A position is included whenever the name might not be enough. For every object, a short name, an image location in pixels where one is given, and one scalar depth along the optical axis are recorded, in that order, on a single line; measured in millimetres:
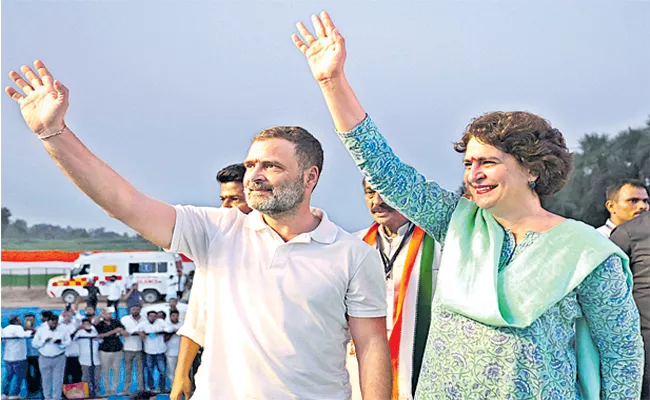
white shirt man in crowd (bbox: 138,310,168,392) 7664
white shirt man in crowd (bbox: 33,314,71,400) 7551
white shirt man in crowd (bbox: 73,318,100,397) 7613
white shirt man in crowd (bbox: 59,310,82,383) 7590
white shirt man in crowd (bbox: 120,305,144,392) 7660
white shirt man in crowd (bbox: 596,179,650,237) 5289
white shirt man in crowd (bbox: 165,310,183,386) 7691
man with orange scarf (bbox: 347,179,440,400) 3053
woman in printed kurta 2006
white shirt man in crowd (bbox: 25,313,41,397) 7582
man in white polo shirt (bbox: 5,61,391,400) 2068
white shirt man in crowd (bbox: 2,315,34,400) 7469
